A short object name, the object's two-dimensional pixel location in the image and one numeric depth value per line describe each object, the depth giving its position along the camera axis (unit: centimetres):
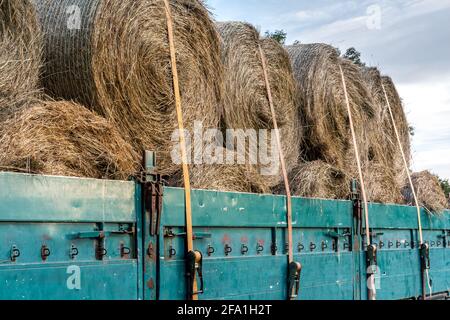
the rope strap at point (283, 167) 566
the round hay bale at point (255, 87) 596
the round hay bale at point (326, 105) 681
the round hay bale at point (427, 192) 825
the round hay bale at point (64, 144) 380
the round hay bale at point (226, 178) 496
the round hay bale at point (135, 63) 453
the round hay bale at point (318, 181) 616
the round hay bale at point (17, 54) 407
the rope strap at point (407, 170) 796
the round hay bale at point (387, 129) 787
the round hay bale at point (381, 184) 718
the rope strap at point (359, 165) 681
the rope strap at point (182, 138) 460
